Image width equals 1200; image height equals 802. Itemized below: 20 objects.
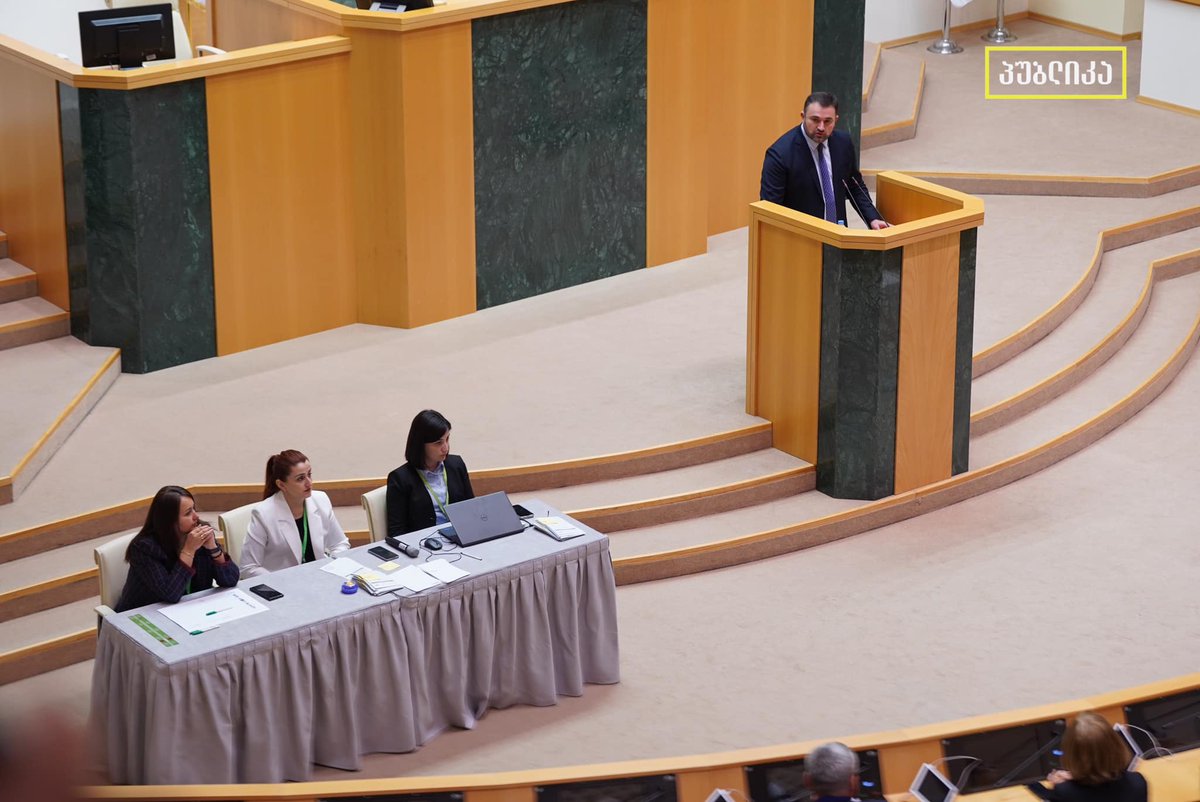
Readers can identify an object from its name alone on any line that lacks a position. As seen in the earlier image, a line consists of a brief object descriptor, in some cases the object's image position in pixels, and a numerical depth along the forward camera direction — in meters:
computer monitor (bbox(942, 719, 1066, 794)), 8.46
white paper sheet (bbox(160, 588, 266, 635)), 10.05
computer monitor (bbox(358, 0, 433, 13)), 16.00
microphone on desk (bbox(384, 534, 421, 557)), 11.12
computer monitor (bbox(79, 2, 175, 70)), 15.16
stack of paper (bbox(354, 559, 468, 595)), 10.59
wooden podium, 13.45
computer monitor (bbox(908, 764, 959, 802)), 8.16
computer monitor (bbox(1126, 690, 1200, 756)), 8.82
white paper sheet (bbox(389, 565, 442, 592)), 10.65
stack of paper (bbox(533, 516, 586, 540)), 11.35
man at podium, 14.35
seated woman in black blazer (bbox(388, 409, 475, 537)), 11.29
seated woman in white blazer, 10.86
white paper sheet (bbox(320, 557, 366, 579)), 10.83
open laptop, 11.25
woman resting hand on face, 10.21
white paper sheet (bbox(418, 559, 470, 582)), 10.77
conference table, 9.85
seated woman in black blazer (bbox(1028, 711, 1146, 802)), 7.29
